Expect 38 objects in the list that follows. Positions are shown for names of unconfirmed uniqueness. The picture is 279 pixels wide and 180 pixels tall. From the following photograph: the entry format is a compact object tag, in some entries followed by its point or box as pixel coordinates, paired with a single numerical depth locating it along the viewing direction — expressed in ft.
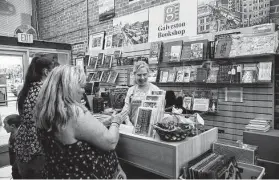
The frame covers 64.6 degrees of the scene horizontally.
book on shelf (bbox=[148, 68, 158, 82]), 13.98
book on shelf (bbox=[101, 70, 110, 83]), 17.40
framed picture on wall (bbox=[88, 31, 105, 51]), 19.33
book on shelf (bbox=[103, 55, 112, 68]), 17.34
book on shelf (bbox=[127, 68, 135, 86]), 15.87
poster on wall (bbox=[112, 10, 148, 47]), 15.96
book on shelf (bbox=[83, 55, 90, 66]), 19.69
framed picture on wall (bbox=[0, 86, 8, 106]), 21.02
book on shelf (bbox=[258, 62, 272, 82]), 9.66
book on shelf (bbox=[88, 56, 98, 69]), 18.40
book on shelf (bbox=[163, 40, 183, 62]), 12.96
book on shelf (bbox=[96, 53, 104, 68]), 17.95
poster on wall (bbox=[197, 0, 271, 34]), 10.64
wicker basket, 5.37
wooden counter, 5.26
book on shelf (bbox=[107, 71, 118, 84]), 16.88
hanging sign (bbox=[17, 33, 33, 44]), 19.89
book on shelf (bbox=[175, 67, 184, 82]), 12.64
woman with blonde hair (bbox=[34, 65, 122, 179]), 4.41
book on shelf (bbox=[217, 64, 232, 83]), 10.83
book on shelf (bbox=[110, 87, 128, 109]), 14.47
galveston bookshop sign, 13.23
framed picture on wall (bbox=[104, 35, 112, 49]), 18.47
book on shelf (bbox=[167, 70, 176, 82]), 13.02
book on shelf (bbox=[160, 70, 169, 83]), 13.43
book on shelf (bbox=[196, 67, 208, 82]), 11.63
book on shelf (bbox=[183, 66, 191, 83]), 12.35
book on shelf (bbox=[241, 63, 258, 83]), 10.11
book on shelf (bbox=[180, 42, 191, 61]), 12.30
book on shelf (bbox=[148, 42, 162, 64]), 13.71
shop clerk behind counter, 10.12
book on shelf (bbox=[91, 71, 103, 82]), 17.98
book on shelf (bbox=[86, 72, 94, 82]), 18.85
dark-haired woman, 6.59
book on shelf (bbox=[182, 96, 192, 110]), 12.19
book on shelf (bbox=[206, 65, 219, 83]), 11.23
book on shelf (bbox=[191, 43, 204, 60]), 11.76
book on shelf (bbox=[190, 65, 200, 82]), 12.08
